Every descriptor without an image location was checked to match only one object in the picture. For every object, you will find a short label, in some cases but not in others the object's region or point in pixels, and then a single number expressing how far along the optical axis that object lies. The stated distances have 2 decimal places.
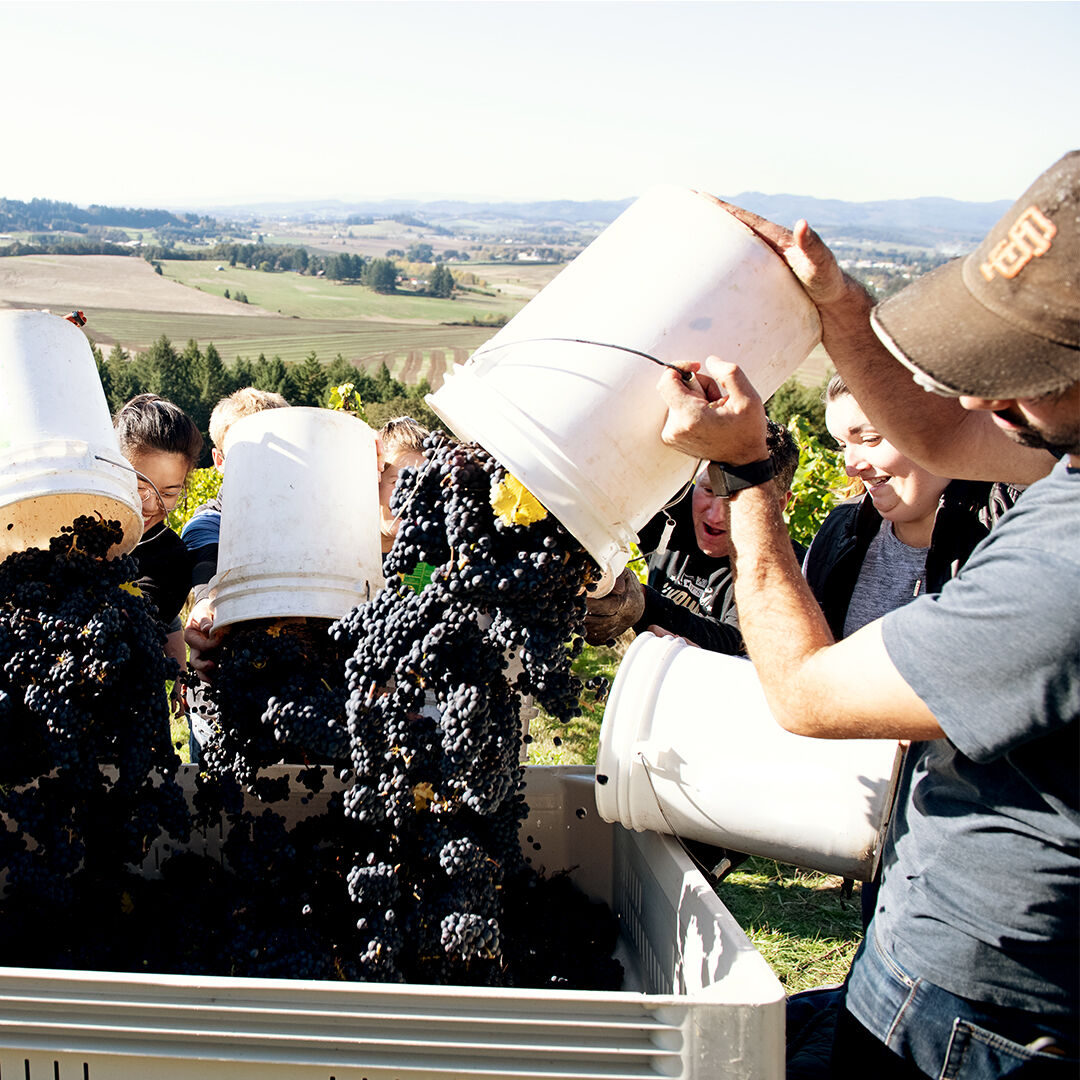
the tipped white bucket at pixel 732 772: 1.70
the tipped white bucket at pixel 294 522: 1.85
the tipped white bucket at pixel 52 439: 1.69
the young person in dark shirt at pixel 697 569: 2.67
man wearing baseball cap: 1.16
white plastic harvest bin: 1.25
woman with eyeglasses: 2.76
